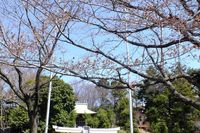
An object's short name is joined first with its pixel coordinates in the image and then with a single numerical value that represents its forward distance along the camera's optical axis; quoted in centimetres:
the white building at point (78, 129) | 1762
